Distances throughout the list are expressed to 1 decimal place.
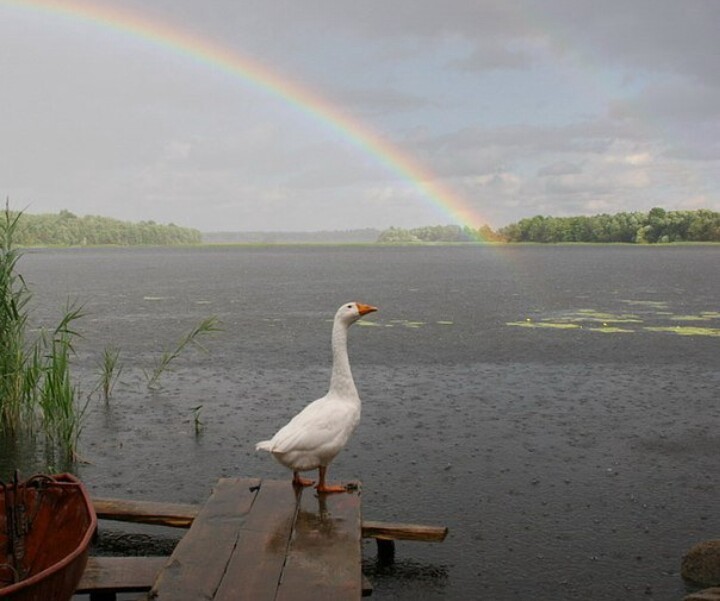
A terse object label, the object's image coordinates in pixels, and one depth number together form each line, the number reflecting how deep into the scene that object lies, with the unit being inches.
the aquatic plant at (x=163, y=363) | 689.0
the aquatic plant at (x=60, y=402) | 543.5
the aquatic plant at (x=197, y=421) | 654.5
